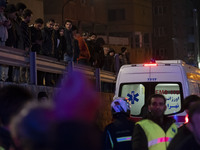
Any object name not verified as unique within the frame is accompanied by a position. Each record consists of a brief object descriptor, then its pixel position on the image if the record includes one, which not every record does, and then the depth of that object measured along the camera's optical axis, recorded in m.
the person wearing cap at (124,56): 25.79
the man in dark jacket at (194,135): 4.90
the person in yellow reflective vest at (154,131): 7.72
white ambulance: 15.48
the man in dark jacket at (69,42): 17.87
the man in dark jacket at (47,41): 16.79
